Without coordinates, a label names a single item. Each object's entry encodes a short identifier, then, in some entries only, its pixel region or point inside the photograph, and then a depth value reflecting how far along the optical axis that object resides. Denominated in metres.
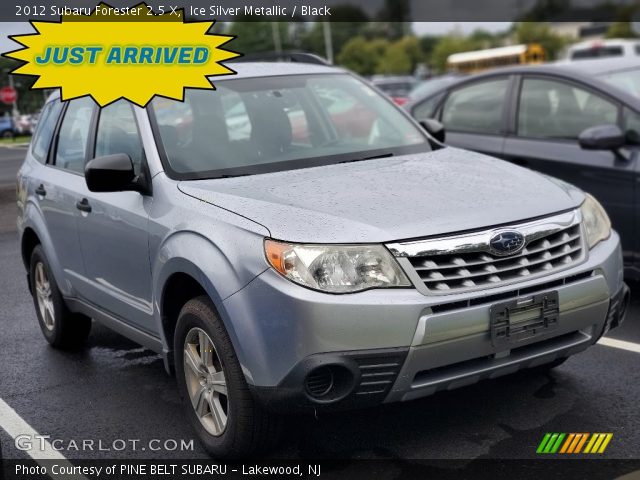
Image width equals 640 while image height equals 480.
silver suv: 3.49
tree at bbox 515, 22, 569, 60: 76.62
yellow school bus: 51.81
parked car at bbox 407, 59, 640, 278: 6.04
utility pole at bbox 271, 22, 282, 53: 84.38
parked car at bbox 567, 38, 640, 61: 35.31
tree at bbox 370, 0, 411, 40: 104.38
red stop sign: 7.37
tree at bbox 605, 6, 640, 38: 70.60
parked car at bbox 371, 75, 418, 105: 34.16
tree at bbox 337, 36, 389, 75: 88.19
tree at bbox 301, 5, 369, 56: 90.76
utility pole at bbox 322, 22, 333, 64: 71.26
